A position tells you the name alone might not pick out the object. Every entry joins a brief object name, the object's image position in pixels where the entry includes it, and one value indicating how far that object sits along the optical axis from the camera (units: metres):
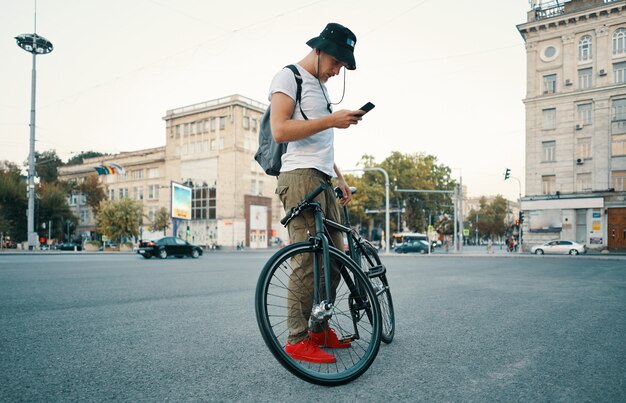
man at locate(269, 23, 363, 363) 2.81
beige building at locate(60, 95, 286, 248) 62.28
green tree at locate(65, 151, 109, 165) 91.94
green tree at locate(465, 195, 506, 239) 115.05
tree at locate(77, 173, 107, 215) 63.94
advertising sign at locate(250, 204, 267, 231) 63.41
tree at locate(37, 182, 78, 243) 53.44
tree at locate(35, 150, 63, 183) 71.06
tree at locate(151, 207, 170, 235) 58.36
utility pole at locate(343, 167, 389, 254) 38.38
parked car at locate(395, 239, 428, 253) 46.28
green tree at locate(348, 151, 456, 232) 59.62
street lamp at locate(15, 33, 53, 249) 33.31
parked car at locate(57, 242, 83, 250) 51.22
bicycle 2.42
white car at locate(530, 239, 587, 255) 35.84
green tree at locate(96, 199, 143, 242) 47.75
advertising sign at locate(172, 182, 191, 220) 43.24
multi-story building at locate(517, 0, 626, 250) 37.03
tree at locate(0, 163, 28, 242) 48.79
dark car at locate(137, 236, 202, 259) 26.94
